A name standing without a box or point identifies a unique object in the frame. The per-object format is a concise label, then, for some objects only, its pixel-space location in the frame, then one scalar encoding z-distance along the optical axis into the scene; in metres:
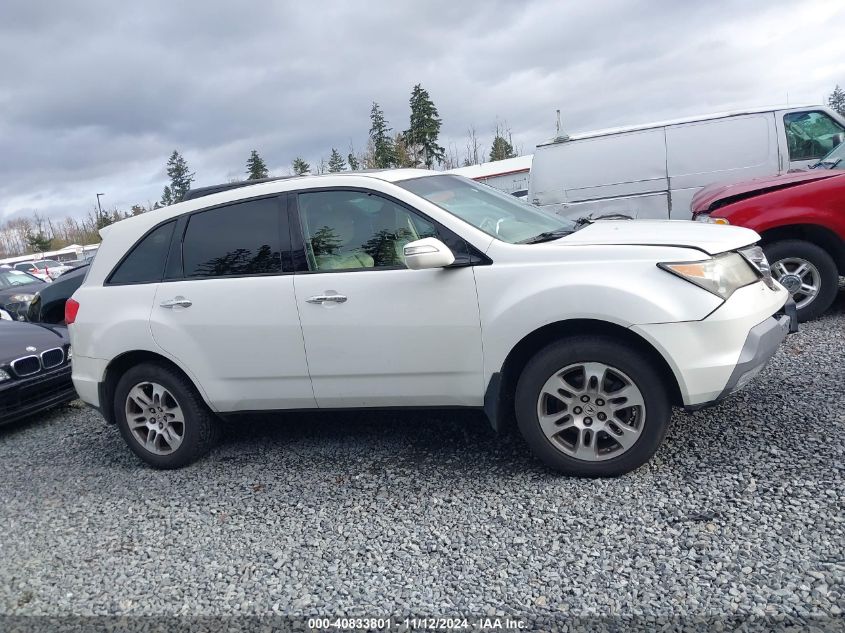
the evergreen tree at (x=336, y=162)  47.75
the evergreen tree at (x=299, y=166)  43.15
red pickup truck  5.77
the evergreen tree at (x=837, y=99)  80.87
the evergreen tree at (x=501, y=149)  54.16
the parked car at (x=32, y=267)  29.47
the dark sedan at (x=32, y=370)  5.97
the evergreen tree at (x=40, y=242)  73.94
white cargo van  8.55
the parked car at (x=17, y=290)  12.48
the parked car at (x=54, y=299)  8.89
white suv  3.39
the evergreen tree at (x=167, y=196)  75.77
